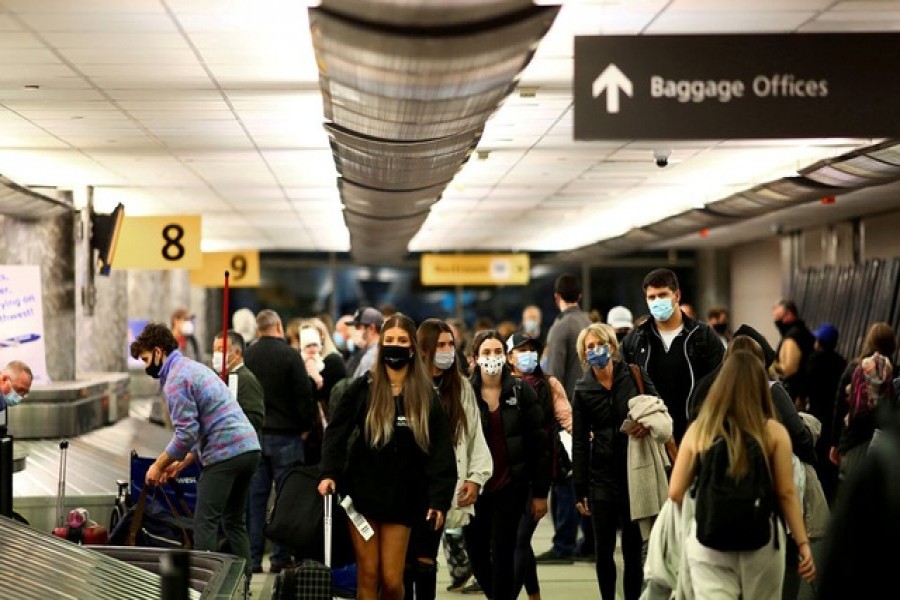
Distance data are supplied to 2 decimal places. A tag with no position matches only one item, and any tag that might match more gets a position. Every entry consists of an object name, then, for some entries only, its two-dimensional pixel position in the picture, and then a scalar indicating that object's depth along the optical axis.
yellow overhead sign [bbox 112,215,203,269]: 34.49
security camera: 25.60
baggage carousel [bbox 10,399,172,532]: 19.75
